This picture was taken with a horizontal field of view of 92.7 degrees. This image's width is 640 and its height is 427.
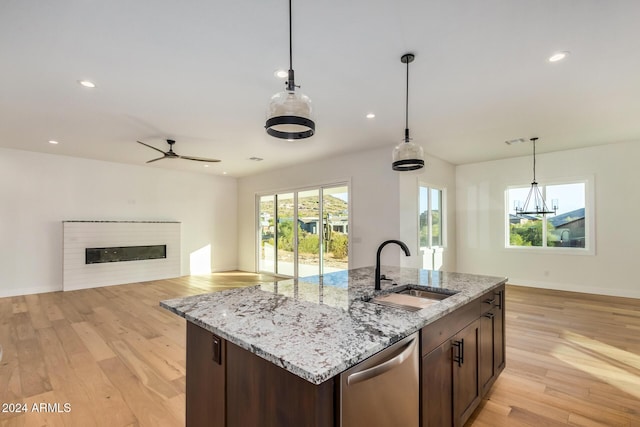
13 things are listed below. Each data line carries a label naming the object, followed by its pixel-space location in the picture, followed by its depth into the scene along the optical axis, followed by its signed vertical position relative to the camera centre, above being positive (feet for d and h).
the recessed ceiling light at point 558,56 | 8.20 +4.44
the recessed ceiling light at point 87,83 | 9.70 +4.35
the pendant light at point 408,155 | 8.52 +1.80
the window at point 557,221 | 19.10 -0.19
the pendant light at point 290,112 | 5.42 +1.91
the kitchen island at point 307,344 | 3.45 -1.67
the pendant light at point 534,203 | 19.90 +1.04
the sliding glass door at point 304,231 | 20.76 -0.97
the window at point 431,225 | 19.80 -0.49
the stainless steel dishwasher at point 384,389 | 3.54 -2.21
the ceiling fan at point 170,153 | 16.18 +3.47
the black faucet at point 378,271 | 6.86 -1.22
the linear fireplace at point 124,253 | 20.76 -2.56
